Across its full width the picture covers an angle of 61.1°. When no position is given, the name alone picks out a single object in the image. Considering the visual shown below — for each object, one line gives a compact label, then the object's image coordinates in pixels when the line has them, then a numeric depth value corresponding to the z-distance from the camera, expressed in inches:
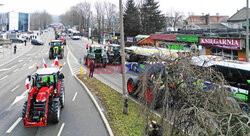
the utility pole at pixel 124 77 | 425.4
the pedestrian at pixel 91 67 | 763.5
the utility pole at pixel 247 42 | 648.5
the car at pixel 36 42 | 2172.7
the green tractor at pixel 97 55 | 975.0
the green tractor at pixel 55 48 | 1219.9
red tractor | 361.1
